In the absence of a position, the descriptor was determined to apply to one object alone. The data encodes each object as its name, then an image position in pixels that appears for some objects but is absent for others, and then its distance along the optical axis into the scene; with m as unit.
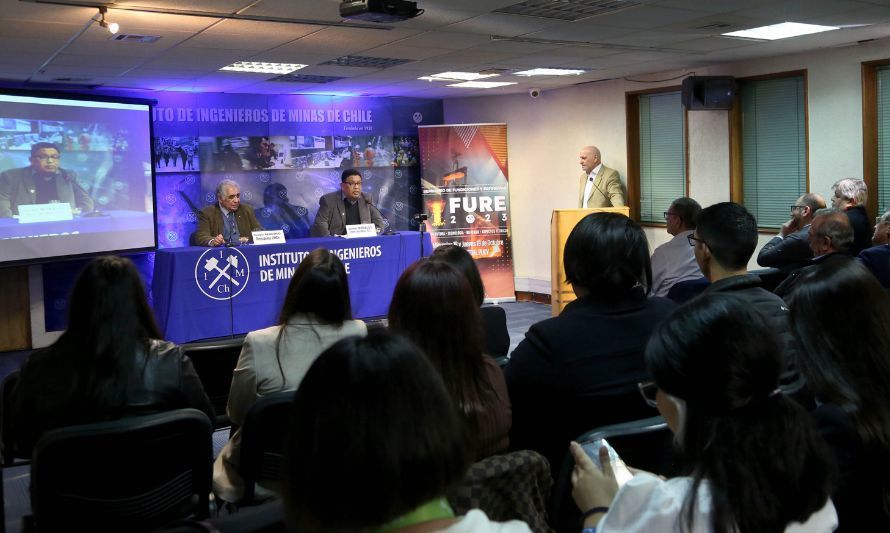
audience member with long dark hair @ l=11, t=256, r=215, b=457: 2.35
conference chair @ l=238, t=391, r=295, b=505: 2.37
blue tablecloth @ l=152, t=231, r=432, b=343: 7.42
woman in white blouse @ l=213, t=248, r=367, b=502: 2.72
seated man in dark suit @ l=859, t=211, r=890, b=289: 4.49
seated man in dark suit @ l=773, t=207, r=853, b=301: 4.30
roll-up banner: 10.15
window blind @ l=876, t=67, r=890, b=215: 7.02
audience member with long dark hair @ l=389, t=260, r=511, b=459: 2.03
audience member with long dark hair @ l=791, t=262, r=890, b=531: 1.58
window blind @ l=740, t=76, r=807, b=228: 7.74
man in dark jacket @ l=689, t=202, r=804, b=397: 3.14
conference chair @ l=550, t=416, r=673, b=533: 1.79
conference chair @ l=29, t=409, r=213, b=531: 2.09
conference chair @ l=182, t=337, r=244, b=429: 3.34
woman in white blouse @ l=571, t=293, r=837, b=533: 1.25
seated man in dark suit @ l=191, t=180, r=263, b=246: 8.05
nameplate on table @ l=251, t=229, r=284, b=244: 7.98
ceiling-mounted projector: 4.33
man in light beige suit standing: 9.23
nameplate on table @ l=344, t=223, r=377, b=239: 8.51
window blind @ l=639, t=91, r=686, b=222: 8.86
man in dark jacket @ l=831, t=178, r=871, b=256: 6.05
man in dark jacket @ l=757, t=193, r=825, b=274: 5.25
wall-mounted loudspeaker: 7.82
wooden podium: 7.99
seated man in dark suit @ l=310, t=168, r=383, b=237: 8.73
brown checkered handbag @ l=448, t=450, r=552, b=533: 1.58
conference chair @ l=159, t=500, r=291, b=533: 1.21
